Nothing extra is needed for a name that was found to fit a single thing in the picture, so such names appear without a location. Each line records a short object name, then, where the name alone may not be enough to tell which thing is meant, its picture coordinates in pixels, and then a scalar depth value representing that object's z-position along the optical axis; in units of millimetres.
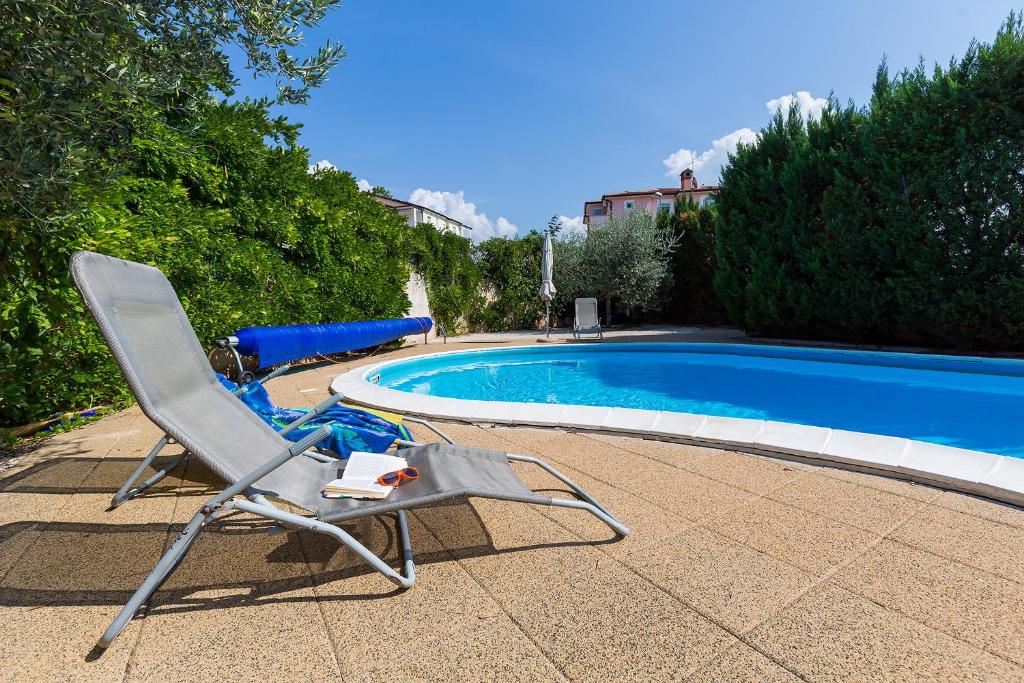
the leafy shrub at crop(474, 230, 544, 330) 16328
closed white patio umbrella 13883
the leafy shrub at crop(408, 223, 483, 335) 13672
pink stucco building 37781
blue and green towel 2939
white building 44438
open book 1962
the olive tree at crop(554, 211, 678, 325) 15875
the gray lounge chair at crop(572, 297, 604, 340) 13162
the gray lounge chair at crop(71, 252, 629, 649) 1670
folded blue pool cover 6408
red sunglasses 2057
